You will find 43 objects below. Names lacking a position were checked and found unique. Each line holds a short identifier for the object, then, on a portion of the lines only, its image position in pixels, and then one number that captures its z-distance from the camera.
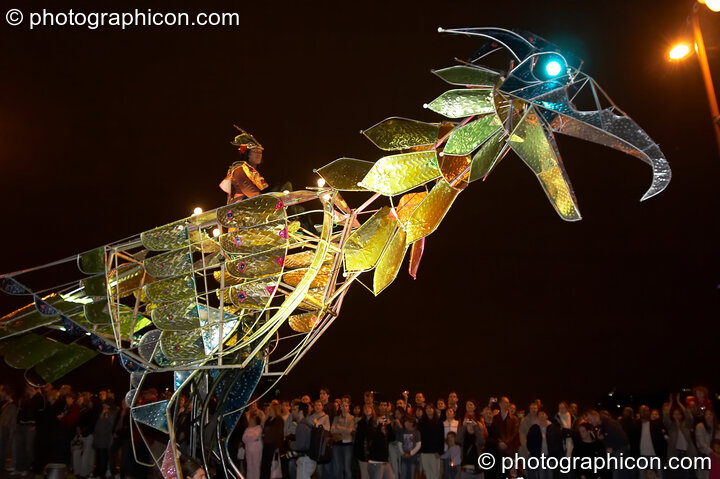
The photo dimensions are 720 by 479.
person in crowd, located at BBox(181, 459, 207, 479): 3.80
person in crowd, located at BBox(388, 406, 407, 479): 8.27
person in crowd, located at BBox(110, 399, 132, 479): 8.59
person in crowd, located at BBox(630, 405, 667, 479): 8.16
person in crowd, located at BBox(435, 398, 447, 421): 8.73
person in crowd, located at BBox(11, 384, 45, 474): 9.14
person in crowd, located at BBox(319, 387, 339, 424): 8.68
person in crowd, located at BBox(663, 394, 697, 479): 7.88
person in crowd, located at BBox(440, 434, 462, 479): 8.09
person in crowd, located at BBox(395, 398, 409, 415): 8.62
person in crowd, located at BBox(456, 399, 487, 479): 7.96
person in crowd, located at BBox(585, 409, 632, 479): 7.89
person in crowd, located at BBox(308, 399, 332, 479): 8.16
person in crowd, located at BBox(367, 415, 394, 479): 8.01
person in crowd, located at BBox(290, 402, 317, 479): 8.05
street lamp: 5.61
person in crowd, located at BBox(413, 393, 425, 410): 8.77
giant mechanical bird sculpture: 3.08
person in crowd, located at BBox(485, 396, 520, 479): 7.93
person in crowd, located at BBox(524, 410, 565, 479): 7.90
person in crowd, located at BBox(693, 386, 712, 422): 8.35
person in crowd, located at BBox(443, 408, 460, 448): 8.47
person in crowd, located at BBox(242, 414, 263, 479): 8.01
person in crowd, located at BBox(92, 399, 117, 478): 8.69
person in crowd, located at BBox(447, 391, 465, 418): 8.85
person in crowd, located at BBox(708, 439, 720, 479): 6.26
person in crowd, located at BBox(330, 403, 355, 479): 8.11
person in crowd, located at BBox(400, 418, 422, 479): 8.12
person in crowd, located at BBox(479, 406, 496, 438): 8.28
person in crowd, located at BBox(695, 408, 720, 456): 7.92
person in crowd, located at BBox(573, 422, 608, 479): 7.90
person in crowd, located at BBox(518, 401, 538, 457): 8.28
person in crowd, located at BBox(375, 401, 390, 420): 8.67
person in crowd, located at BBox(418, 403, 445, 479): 8.19
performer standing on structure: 4.53
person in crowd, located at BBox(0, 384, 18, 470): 9.30
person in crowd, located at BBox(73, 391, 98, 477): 8.88
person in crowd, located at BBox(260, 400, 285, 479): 8.09
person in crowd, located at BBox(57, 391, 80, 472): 8.80
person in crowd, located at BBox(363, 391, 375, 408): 8.48
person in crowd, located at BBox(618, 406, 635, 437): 8.39
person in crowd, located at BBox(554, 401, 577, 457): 8.12
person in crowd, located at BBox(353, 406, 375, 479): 8.14
